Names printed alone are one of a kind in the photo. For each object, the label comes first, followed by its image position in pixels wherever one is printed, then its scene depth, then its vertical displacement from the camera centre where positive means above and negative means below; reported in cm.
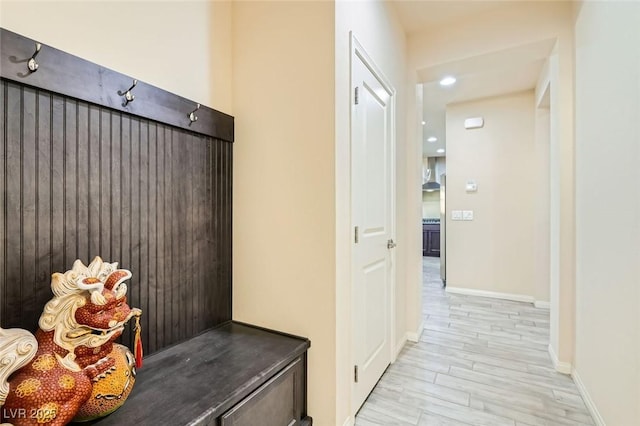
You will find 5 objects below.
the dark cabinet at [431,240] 799 -73
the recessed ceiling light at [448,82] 353 +157
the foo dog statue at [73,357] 75 -40
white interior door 169 -5
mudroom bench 98 -64
